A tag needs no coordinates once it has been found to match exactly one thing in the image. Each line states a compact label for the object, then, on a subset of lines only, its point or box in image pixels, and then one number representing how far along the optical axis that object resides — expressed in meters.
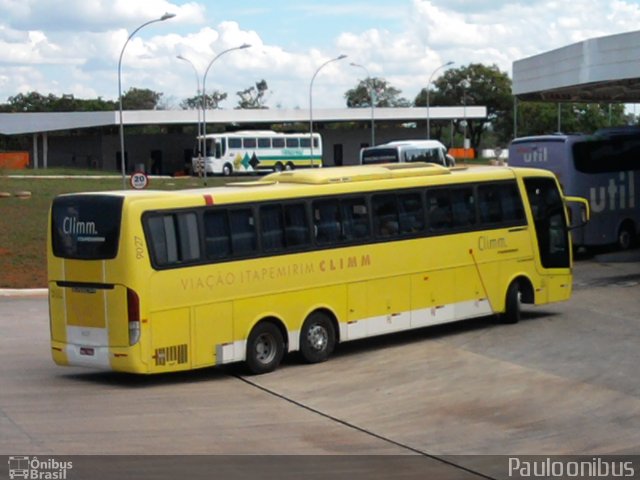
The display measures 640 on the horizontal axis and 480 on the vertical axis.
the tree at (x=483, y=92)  115.44
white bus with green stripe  82.00
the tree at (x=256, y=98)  151.50
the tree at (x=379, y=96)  148.19
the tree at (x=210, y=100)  149.75
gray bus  32.34
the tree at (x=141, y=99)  155.50
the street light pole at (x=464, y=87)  115.66
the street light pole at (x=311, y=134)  83.50
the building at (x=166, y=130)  86.19
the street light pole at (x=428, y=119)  88.18
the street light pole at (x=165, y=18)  43.51
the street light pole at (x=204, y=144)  71.91
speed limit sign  32.62
